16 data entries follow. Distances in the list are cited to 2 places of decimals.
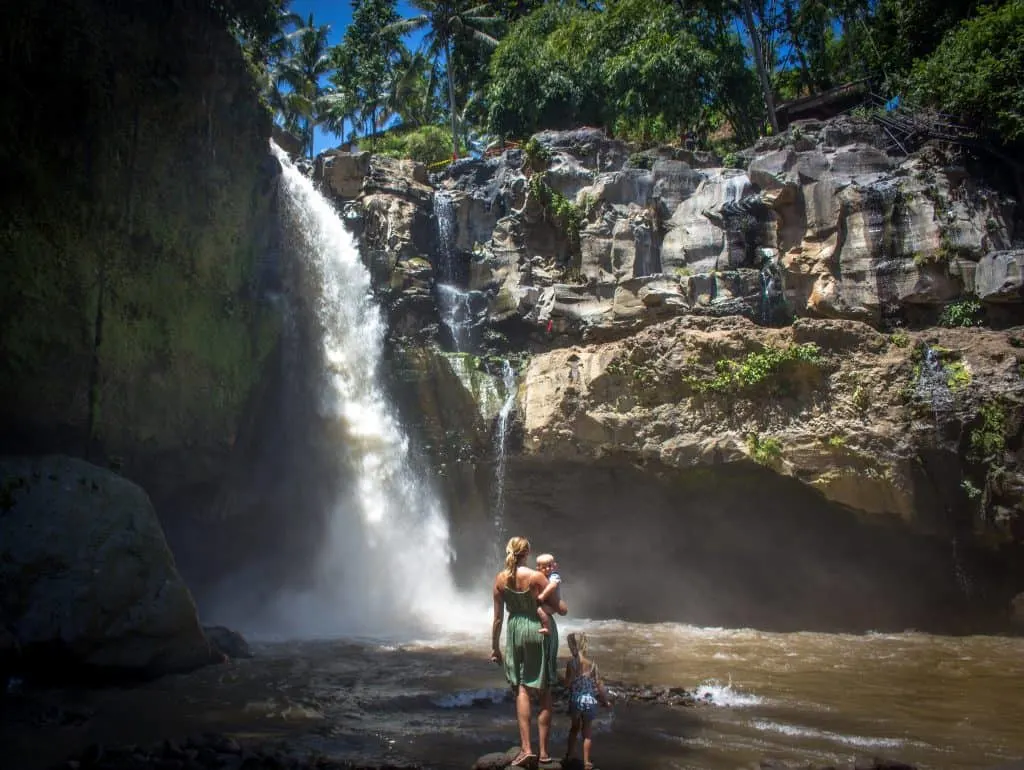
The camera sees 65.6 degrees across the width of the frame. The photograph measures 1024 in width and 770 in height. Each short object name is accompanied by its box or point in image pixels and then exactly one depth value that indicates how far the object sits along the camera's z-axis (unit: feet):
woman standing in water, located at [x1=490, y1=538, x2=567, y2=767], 20.13
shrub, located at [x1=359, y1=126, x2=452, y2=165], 115.34
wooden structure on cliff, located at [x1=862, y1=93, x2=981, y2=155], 62.69
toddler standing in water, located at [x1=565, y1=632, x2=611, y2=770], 20.33
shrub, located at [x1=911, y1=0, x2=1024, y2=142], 60.59
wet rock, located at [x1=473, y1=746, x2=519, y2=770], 19.83
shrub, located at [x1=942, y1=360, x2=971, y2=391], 49.06
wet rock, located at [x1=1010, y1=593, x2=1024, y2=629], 48.98
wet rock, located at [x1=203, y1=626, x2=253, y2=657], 39.60
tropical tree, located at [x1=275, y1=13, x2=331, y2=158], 140.46
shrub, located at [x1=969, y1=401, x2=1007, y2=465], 47.55
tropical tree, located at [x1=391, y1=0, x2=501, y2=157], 116.06
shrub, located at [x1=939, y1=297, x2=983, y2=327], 55.16
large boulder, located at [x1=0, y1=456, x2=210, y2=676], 32.65
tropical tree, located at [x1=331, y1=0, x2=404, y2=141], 136.05
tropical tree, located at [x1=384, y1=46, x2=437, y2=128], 129.59
